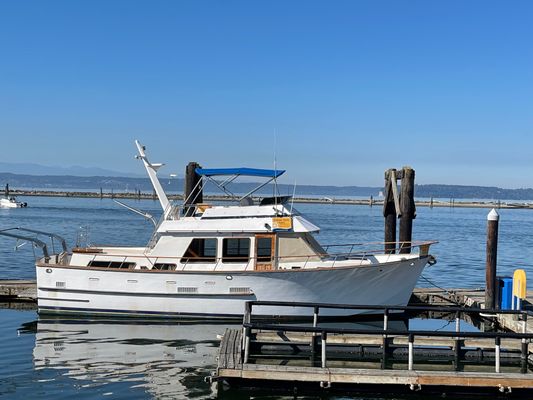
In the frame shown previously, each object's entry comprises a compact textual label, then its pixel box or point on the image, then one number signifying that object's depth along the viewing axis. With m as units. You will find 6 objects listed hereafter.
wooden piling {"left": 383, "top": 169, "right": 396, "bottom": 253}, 22.47
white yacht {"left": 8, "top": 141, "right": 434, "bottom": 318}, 17.06
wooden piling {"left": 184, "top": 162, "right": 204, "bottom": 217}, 26.39
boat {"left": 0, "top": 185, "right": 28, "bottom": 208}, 88.75
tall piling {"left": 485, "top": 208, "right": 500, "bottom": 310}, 17.38
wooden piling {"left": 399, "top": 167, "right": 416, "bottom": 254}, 20.31
